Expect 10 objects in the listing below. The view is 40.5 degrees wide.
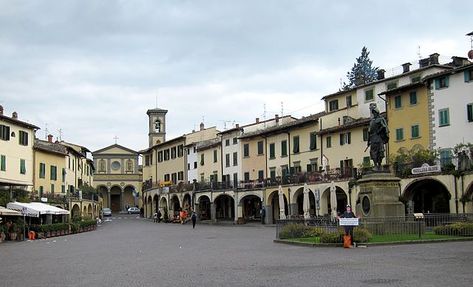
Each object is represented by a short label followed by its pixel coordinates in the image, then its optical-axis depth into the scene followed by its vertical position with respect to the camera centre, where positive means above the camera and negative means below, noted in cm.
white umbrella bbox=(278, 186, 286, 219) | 5112 -87
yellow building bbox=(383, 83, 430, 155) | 4522 +529
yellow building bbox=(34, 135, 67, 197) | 6128 +289
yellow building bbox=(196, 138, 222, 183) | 7231 +387
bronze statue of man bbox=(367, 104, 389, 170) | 2886 +246
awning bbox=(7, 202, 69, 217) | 3944 -72
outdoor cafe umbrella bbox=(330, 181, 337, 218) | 4375 -52
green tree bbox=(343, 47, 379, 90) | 8838 +1697
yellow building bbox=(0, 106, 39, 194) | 5306 +417
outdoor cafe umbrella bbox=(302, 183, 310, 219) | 4728 -82
